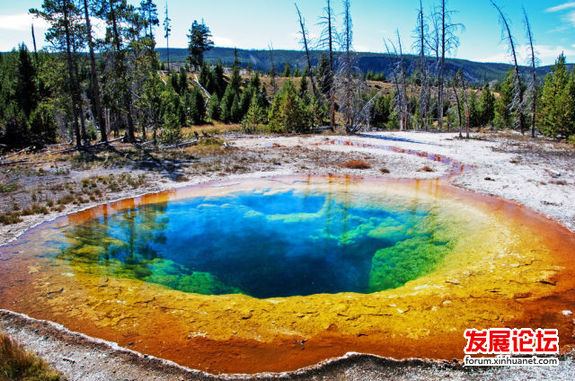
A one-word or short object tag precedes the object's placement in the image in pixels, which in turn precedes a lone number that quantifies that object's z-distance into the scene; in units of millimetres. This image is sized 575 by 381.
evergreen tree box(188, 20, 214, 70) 70912
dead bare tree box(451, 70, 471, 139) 23844
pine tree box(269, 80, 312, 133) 29266
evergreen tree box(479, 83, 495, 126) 40419
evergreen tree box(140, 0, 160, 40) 57606
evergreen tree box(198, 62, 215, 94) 62469
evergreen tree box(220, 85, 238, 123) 49969
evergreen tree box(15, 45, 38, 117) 43375
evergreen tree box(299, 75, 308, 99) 56538
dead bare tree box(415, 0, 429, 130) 33406
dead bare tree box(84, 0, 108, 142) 20781
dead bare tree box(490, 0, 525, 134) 25219
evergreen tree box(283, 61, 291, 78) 81675
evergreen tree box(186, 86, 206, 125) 46656
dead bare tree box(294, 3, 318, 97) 32903
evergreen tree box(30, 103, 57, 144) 30750
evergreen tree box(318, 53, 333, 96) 29727
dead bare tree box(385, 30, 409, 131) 33531
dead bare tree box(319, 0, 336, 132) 27469
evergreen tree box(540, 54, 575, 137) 23672
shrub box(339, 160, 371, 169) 16819
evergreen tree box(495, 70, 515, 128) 34750
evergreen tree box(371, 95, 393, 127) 50722
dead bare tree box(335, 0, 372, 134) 26859
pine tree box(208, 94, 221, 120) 50406
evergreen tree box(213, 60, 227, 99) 63294
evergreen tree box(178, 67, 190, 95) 54941
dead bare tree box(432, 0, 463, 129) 27172
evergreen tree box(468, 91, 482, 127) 41938
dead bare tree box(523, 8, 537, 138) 24422
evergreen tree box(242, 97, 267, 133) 32719
